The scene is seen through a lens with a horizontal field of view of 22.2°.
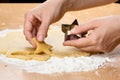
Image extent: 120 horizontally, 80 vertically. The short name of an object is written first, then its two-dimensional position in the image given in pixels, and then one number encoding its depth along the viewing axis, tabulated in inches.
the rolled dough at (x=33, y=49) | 28.9
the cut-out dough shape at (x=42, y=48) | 29.1
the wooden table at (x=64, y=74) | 25.5
